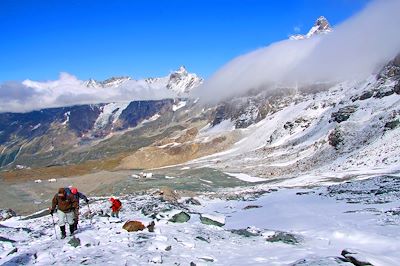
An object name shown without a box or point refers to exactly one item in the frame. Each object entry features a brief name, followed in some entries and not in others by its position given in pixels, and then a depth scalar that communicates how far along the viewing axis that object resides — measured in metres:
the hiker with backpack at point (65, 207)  20.58
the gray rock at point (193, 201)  43.38
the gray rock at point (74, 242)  17.64
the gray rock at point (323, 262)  13.24
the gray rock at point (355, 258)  13.36
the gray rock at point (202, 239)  19.08
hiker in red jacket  27.95
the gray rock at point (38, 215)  46.86
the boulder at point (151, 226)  19.81
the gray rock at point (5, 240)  21.84
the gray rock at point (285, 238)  19.03
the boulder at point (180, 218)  23.20
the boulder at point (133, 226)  19.92
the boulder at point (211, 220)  23.25
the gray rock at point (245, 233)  20.67
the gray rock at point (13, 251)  18.62
